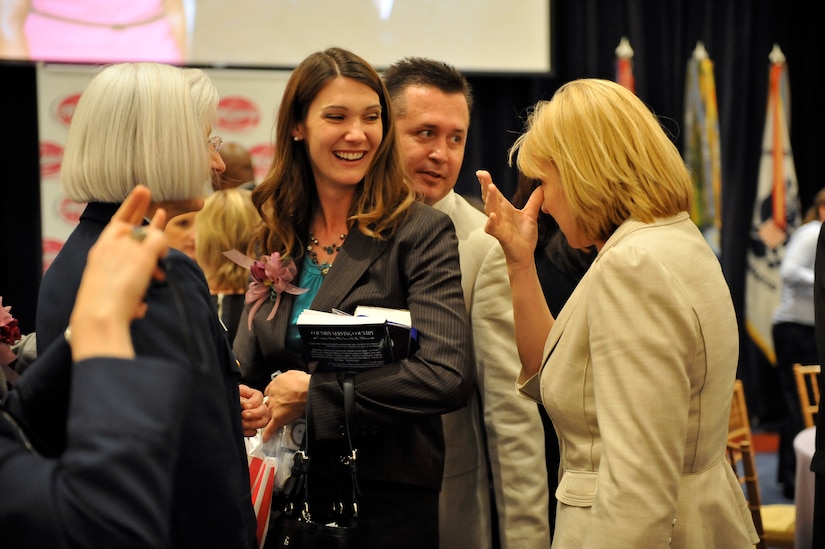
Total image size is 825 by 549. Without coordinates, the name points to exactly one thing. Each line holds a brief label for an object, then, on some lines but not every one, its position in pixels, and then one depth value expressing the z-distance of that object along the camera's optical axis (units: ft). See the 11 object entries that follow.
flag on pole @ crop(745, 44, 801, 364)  20.86
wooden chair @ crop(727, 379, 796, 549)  9.79
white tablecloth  9.40
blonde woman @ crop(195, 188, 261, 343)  10.06
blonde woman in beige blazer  4.69
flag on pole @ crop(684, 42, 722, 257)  20.31
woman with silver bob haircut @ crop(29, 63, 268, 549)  3.83
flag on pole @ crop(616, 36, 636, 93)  19.79
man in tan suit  6.91
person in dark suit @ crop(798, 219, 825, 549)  7.27
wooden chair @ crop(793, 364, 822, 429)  11.63
